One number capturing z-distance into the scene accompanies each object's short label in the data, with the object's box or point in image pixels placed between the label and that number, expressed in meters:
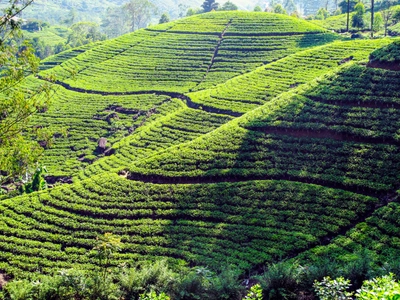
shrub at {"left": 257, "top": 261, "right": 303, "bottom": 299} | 15.23
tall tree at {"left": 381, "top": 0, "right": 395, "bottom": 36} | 71.18
